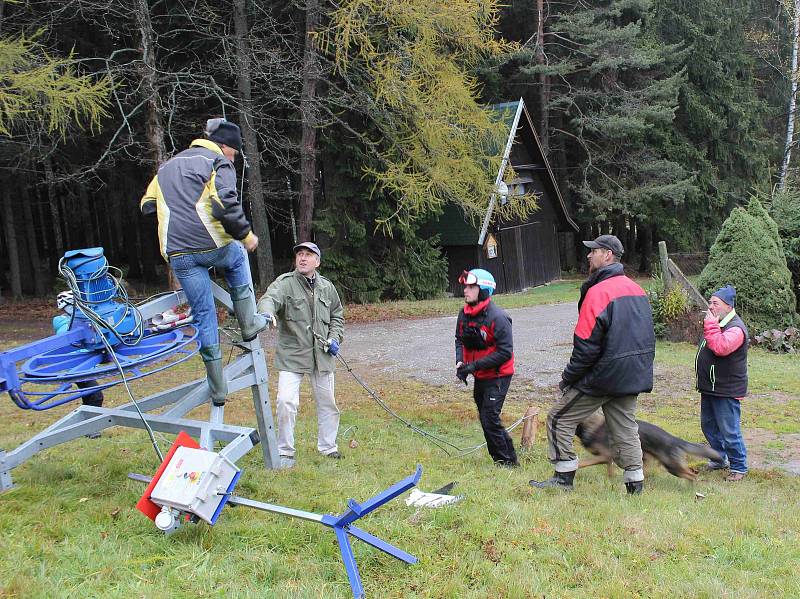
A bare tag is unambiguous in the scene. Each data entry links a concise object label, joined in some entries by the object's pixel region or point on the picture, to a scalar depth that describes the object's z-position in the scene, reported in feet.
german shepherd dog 19.60
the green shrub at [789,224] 51.52
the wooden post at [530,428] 23.30
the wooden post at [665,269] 47.44
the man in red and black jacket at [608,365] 16.92
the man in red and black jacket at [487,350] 19.62
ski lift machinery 12.39
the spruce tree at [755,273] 46.11
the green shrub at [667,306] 46.96
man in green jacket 19.86
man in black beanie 14.42
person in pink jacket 20.51
